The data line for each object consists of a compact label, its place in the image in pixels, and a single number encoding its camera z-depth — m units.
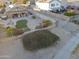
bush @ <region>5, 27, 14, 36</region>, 8.38
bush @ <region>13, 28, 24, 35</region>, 8.48
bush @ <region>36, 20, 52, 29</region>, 9.47
